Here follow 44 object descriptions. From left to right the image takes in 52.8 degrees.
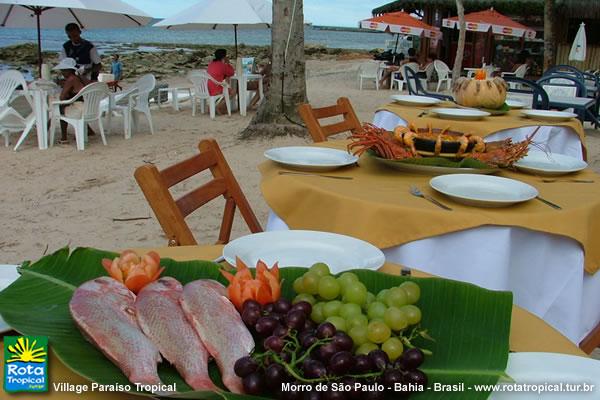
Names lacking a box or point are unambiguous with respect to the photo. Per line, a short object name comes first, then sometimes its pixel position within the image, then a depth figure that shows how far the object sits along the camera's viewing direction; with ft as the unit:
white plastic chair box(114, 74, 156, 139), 27.37
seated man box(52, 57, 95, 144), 24.46
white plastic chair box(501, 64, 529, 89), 44.80
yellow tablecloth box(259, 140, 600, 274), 5.86
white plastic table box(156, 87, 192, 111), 36.63
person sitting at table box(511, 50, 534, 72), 51.51
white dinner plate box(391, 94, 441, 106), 14.25
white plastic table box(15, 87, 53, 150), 24.23
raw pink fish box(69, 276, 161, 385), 2.81
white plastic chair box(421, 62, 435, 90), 51.37
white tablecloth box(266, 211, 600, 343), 5.92
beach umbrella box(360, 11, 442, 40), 53.72
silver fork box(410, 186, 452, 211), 6.07
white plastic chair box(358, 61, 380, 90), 52.19
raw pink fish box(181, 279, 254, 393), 2.89
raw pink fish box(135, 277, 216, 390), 2.86
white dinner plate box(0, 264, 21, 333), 4.02
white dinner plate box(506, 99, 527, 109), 14.20
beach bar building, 55.97
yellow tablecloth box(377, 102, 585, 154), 11.50
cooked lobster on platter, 7.59
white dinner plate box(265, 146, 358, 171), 7.61
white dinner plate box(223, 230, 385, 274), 4.64
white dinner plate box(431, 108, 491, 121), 11.85
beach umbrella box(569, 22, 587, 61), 41.47
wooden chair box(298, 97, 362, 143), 11.38
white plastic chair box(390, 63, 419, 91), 50.03
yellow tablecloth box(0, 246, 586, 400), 2.97
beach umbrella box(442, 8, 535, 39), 51.13
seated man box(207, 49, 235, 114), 34.45
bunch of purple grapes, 2.64
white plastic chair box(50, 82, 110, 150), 23.93
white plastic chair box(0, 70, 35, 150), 24.66
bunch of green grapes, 2.89
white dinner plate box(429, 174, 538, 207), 6.08
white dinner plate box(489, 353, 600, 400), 2.90
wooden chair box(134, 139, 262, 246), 6.11
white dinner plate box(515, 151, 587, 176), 7.74
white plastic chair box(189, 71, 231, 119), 34.17
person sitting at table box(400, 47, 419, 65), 53.57
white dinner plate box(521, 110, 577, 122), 12.51
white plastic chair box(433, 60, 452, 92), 50.37
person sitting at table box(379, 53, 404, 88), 52.47
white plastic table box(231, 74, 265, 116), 35.29
